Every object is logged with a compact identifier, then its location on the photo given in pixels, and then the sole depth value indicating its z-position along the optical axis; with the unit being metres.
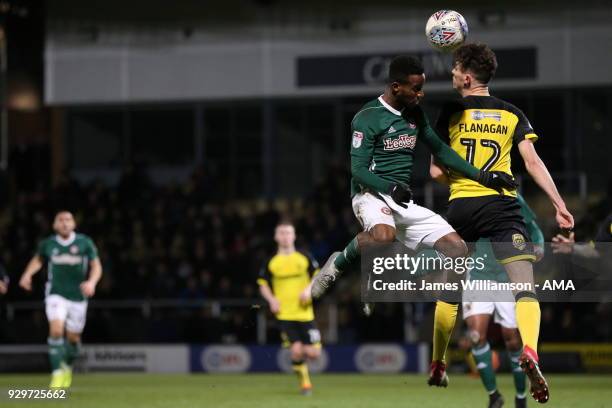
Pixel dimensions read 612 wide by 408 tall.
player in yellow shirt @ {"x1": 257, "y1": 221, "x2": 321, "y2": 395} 30.48
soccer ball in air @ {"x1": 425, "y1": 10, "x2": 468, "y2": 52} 17.97
